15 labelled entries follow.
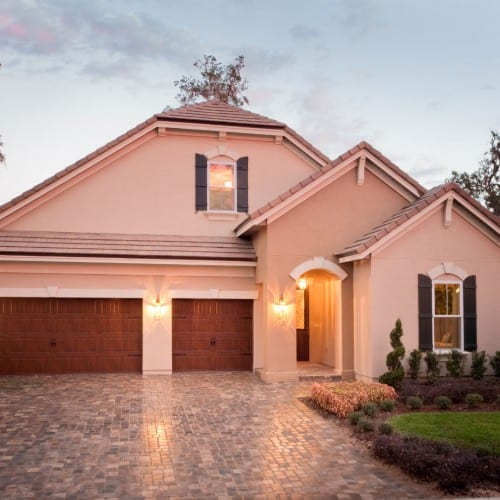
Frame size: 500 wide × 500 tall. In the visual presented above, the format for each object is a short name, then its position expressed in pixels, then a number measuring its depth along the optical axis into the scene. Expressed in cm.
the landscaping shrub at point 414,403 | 1096
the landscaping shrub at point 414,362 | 1340
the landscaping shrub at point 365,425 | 928
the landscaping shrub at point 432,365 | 1355
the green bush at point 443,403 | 1105
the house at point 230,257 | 1428
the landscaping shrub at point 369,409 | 1024
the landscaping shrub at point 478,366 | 1380
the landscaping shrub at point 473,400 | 1123
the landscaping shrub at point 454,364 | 1365
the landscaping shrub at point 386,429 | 883
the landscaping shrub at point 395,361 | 1273
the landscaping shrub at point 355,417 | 975
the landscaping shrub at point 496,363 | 1397
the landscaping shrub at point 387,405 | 1074
